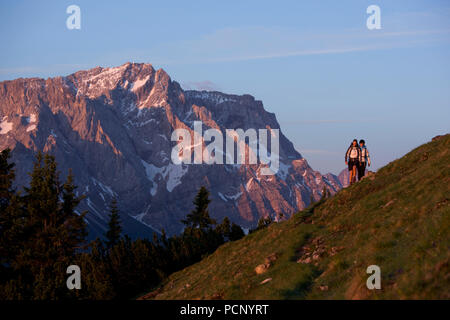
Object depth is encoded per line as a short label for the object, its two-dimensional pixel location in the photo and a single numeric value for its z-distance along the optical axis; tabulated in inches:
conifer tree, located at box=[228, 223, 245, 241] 2428.6
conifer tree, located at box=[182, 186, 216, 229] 3654.0
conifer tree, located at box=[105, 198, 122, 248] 4090.3
